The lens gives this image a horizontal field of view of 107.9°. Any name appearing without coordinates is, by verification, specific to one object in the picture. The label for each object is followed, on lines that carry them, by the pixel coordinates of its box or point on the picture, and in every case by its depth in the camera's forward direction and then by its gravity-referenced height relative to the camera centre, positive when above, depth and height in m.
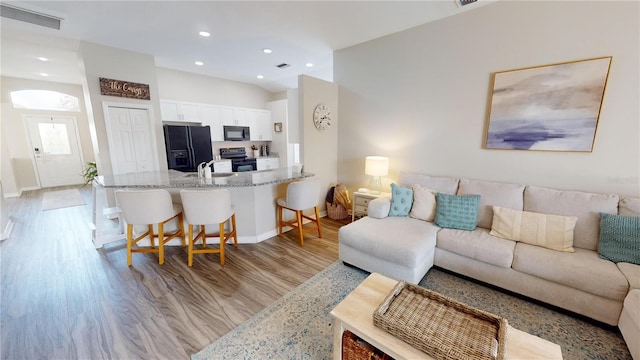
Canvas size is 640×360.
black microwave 5.64 +0.34
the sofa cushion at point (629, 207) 1.87 -0.51
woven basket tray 0.98 -0.85
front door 5.98 -0.04
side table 3.43 -0.84
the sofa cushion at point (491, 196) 2.36 -0.53
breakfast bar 2.61 -0.58
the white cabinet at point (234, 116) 5.63 +0.75
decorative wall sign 3.61 +0.95
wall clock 3.63 +0.46
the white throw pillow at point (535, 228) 1.98 -0.74
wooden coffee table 1.02 -0.89
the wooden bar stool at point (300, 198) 2.87 -0.65
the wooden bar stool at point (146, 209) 2.30 -0.62
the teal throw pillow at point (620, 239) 1.73 -0.72
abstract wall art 2.11 +0.37
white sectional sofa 1.66 -0.91
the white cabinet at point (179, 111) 4.66 +0.75
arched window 5.65 +1.23
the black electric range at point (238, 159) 5.74 -0.31
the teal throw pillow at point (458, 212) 2.38 -0.70
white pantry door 3.81 +0.13
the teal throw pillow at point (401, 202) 2.75 -0.67
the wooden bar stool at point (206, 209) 2.34 -0.63
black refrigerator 4.38 +0.02
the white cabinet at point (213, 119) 5.29 +0.64
